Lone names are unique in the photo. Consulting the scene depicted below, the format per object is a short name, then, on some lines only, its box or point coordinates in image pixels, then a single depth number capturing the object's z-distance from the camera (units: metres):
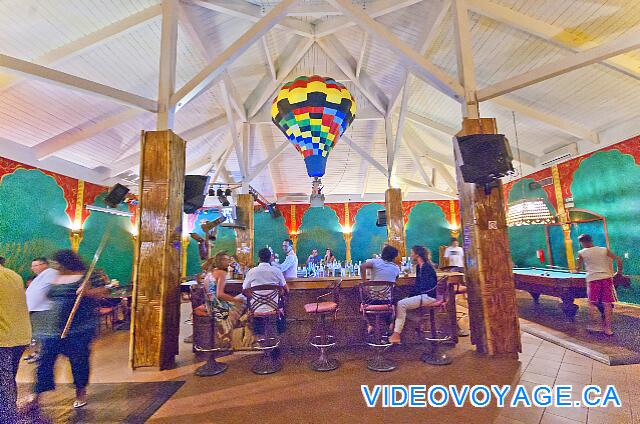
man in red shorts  4.28
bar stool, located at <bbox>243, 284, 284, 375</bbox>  3.29
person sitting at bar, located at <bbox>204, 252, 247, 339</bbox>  3.53
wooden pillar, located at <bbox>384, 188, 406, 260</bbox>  7.79
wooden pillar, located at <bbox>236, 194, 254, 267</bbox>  7.88
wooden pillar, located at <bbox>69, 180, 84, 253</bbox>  7.96
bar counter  4.09
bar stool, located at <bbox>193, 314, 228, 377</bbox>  3.34
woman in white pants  3.59
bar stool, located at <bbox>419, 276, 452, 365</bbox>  3.45
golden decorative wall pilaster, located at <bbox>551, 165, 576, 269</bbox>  7.94
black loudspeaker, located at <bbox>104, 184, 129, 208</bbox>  5.48
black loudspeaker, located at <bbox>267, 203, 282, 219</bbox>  11.44
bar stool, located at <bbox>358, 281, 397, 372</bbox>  3.33
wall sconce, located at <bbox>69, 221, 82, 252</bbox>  7.93
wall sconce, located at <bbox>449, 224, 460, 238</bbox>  12.68
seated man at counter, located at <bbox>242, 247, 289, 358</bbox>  3.51
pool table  4.73
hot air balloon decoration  4.85
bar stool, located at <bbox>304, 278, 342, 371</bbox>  3.38
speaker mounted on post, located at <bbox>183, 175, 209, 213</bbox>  4.41
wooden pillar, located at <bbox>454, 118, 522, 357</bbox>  3.54
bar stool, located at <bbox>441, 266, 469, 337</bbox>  4.13
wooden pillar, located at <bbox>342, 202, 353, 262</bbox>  12.79
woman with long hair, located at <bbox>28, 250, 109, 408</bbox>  2.69
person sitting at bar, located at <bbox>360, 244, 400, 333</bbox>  3.63
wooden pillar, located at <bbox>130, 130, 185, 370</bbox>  3.45
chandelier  5.75
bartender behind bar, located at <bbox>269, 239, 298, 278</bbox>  5.08
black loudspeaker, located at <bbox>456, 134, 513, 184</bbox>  3.41
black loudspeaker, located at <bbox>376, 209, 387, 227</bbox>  8.95
